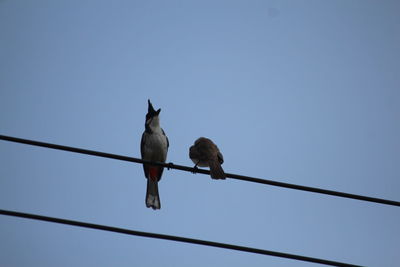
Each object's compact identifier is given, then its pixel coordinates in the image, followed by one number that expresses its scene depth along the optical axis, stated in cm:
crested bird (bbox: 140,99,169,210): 1681
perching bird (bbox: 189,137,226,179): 1384
